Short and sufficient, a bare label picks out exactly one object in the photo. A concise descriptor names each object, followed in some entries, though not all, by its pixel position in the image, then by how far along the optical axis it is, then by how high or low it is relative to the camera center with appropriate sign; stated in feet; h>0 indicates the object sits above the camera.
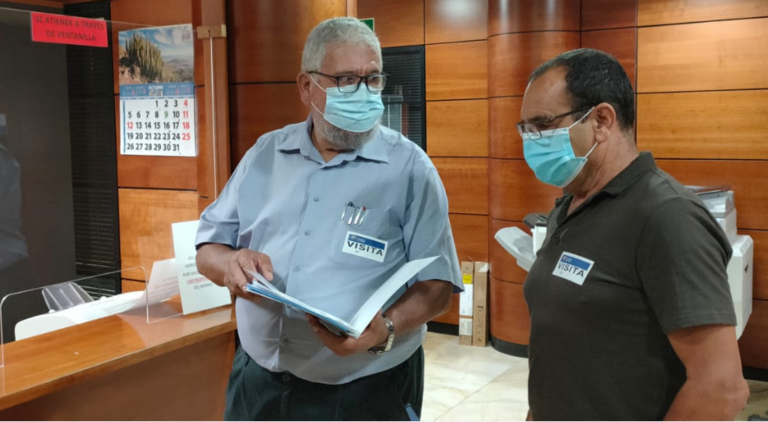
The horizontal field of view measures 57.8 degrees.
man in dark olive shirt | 3.93 -0.91
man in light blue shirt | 5.85 -0.98
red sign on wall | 7.47 +1.14
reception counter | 6.90 -2.63
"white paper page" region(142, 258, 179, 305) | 8.88 -1.93
